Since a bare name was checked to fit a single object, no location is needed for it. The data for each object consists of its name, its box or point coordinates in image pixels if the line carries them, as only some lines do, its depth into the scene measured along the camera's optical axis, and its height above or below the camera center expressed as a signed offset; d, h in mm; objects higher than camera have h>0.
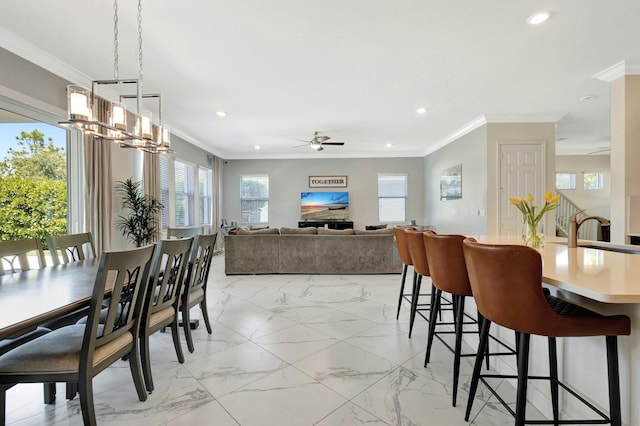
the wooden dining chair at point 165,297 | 1931 -625
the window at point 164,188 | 5758 +448
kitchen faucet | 2271 -156
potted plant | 4375 -80
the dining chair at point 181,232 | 3678 -256
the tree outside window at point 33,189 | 2998 +251
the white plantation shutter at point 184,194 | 6426 +401
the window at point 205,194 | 7555 +442
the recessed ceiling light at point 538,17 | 2459 +1611
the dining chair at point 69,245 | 2557 -296
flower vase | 2299 -221
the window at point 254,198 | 9047 +388
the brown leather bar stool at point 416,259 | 2417 -406
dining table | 1230 -434
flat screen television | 8828 +158
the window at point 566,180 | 8852 +858
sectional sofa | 5340 -776
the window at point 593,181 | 8805 +816
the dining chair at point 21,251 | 2174 -289
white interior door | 5371 +688
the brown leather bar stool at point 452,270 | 1811 -382
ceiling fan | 6065 +1421
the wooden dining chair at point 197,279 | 2488 -606
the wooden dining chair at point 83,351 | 1394 -682
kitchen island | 1172 -555
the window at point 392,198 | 8945 +359
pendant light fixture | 2029 +693
